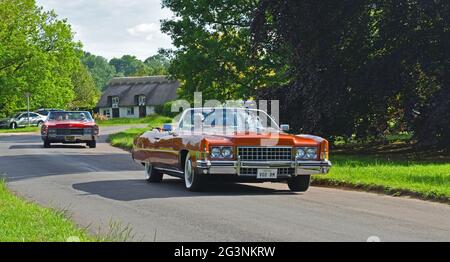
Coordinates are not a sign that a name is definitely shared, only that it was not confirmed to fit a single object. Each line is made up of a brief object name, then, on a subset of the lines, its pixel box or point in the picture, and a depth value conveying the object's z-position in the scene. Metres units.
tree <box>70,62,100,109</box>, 114.31
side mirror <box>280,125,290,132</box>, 14.38
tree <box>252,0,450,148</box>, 21.80
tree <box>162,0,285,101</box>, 35.91
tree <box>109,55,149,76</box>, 138.25
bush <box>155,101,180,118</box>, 90.25
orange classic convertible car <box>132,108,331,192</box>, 12.66
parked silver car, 70.79
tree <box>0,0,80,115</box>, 66.44
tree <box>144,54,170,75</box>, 131.50
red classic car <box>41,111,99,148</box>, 30.62
